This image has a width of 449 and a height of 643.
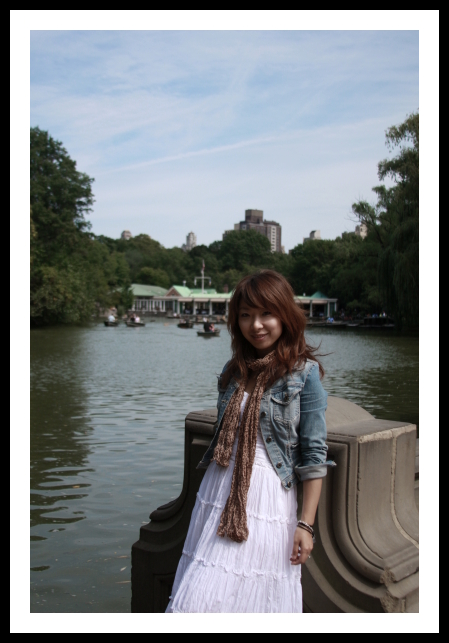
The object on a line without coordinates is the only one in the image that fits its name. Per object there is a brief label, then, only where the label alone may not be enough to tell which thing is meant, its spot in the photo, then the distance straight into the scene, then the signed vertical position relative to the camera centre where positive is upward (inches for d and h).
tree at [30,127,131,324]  1716.3 +190.6
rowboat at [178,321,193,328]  2267.5 -55.3
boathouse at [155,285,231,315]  3966.8 +38.3
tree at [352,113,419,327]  964.6 +104.5
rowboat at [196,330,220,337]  1732.3 -64.6
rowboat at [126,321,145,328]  2241.6 -55.4
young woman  83.0 -20.7
